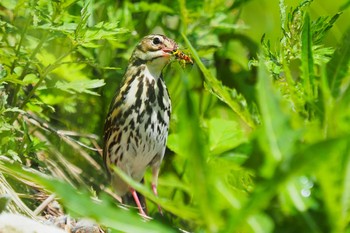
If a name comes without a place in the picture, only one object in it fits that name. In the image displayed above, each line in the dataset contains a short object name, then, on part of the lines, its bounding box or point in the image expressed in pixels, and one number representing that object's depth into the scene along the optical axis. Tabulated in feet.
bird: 12.46
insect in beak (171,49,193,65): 12.44
